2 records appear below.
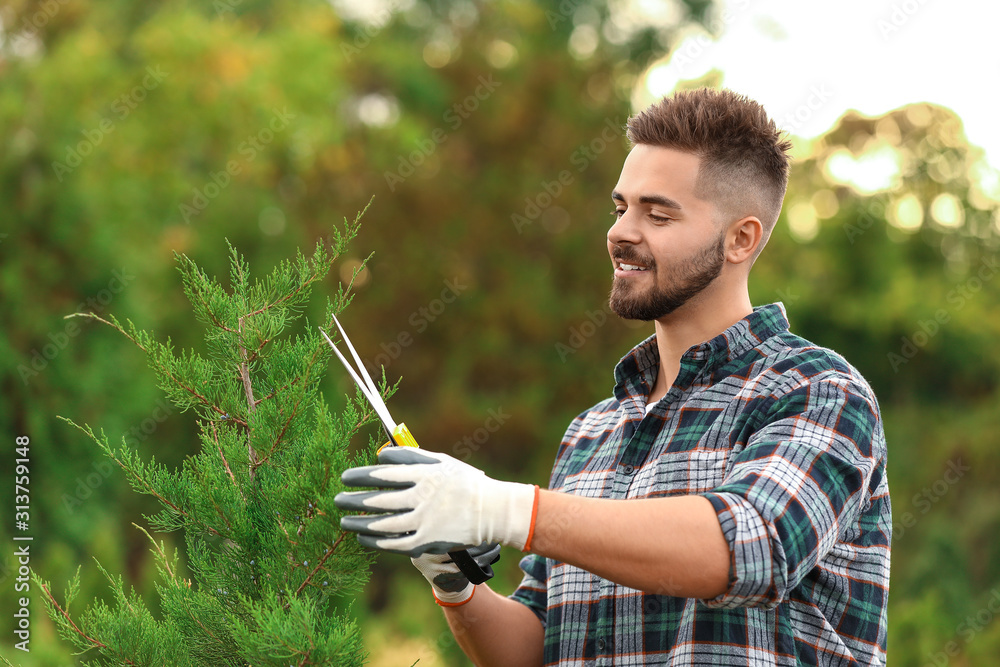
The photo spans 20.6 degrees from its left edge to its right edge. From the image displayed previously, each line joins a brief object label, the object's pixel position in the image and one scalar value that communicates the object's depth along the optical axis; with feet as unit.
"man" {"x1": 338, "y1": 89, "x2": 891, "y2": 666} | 9.78
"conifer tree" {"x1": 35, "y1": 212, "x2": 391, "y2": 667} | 10.00
